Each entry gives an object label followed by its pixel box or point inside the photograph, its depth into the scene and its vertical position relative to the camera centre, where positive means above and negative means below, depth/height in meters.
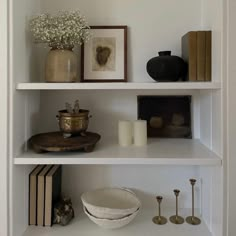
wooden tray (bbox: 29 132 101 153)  1.20 -0.11
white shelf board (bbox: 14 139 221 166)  1.15 -0.16
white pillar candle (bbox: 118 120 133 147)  1.38 -0.07
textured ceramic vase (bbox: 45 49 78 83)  1.27 +0.23
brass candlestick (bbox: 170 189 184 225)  1.39 -0.50
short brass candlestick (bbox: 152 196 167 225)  1.39 -0.51
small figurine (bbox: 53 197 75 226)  1.36 -0.46
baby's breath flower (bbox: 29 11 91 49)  1.25 +0.39
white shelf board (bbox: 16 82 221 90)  1.17 +0.13
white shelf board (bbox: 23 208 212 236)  1.30 -0.53
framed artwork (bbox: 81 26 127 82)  1.48 +0.32
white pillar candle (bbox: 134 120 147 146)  1.38 -0.07
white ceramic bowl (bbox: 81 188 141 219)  1.44 -0.42
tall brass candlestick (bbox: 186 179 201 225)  1.39 -0.51
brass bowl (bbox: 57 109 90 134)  1.29 -0.02
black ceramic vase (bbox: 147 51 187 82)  1.32 +0.23
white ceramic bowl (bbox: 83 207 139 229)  1.28 -0.47
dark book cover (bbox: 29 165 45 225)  1.34 -0.37
